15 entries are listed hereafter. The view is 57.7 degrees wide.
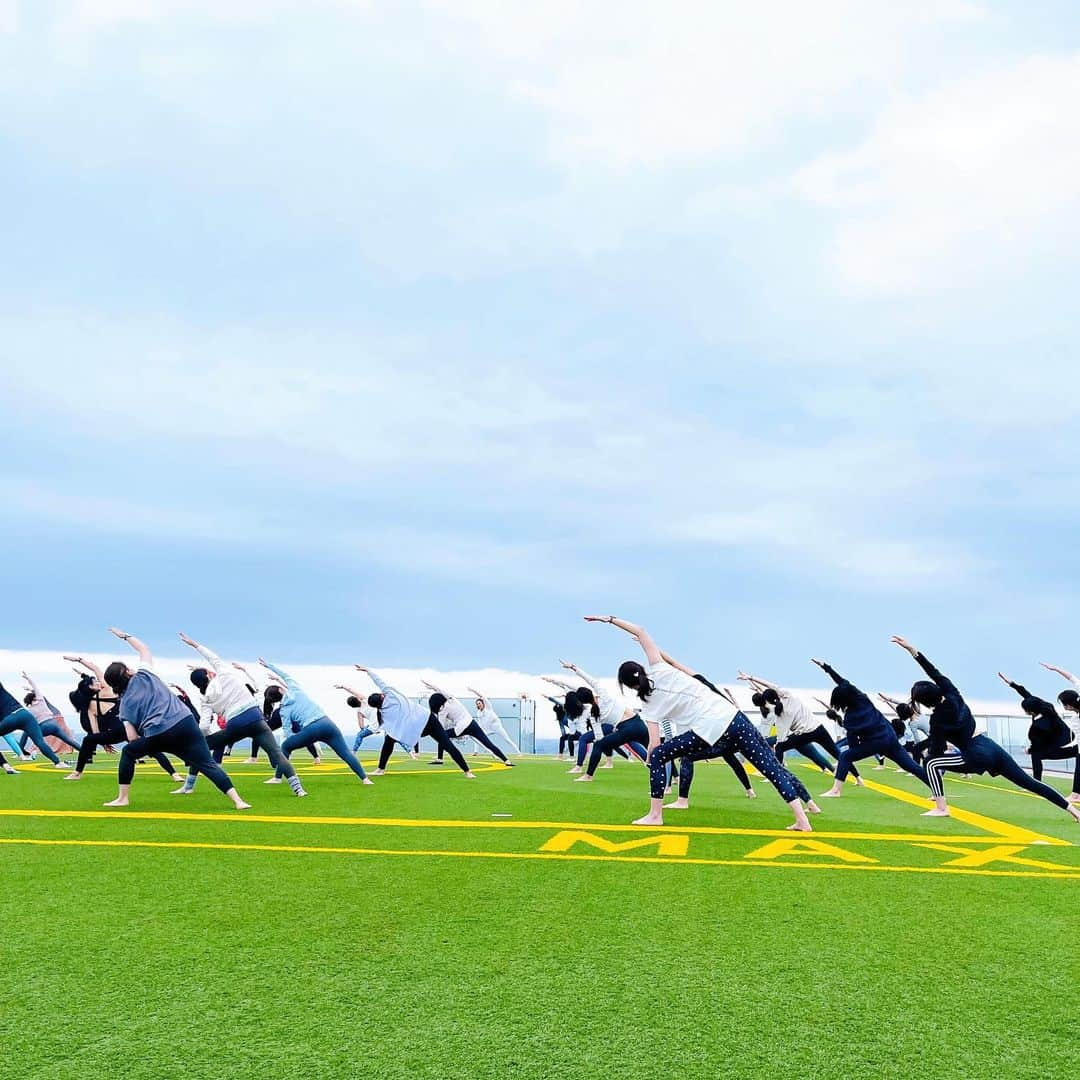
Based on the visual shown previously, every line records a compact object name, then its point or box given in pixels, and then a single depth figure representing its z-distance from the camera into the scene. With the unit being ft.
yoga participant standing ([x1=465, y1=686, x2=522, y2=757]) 91.43
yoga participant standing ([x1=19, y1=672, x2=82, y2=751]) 67.00
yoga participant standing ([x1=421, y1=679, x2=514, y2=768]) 65.36
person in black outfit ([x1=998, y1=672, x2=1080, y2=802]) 50.26
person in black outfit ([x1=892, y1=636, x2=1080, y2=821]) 35.09
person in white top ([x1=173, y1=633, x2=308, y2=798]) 43.01
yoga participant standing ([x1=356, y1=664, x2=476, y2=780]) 56.90
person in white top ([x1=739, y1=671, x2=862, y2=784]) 49.62
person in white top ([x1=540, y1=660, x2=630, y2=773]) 60.29
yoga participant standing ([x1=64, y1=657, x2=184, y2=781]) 50.06
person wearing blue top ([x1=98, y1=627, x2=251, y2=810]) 34.27
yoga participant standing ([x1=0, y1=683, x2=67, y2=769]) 53.01
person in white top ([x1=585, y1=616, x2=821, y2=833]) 31.53
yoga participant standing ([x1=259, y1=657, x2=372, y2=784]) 47.70
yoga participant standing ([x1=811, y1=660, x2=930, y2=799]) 42.86
